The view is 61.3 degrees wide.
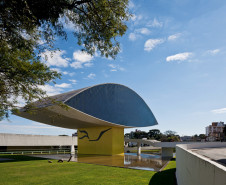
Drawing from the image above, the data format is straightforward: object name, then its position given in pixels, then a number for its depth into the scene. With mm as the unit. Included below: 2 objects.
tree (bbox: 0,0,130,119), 6199
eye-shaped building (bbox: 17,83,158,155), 27703
